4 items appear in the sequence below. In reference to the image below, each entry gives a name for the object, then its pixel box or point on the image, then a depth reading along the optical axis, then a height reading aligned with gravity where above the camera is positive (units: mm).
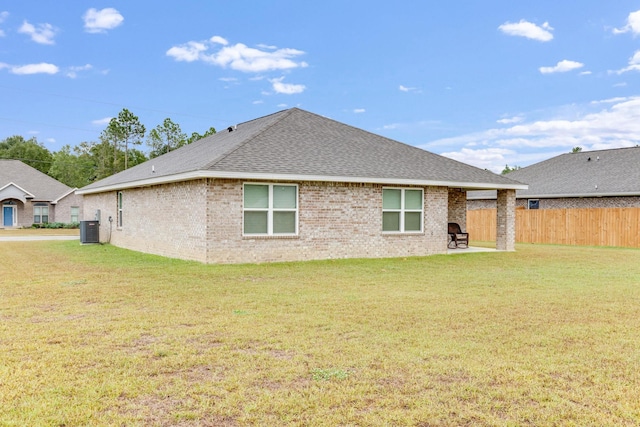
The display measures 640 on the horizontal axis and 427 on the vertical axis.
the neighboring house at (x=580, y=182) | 26609 +1945
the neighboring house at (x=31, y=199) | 40875 +1354
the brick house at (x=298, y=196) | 14750 +641
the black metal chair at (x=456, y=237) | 20969 -818
